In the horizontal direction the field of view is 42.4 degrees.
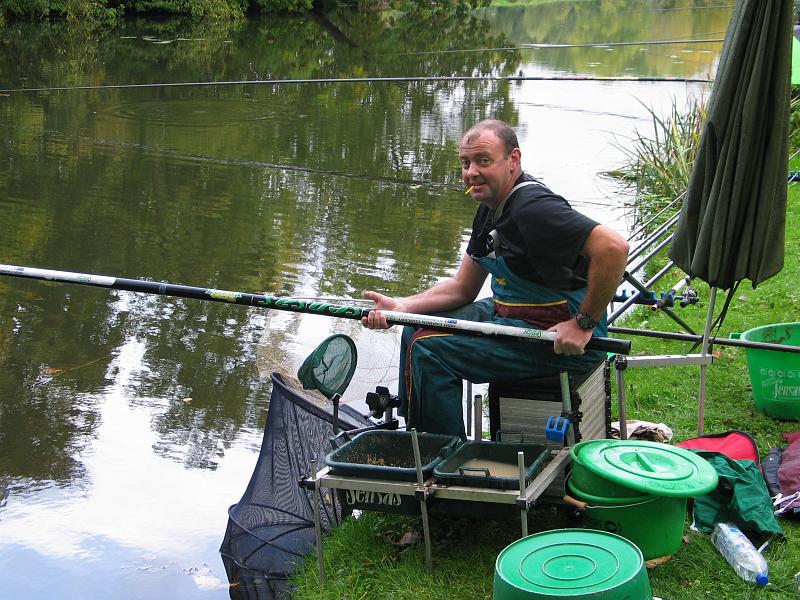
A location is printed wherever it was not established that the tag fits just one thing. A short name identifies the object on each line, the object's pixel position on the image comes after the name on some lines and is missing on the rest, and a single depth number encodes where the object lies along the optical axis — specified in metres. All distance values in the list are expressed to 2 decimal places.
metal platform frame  3.10
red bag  3.85
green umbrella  3.57
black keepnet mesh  3.82
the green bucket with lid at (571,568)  2.56
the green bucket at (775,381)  4.30
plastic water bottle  3.16
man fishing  3.31
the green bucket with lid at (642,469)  3.04
